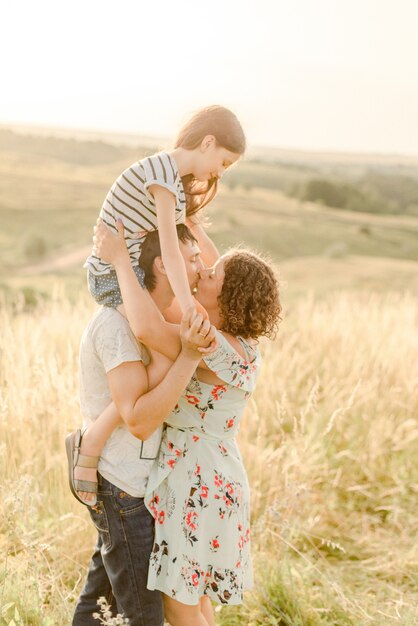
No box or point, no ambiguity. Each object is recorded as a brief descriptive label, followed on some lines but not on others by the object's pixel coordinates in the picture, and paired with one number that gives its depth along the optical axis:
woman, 2.54
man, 2.41
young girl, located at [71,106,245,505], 2.58
